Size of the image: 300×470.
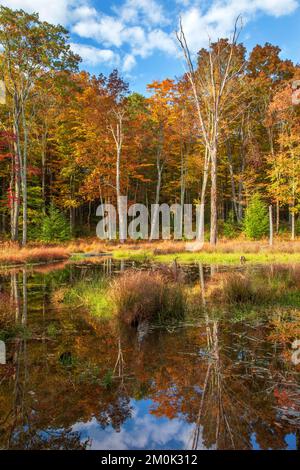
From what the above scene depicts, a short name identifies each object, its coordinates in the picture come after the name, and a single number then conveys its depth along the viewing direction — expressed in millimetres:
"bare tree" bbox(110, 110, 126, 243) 26734
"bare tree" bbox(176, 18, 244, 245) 19625
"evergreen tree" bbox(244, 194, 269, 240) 26578
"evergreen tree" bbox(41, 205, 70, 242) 26094
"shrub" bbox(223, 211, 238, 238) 29375
